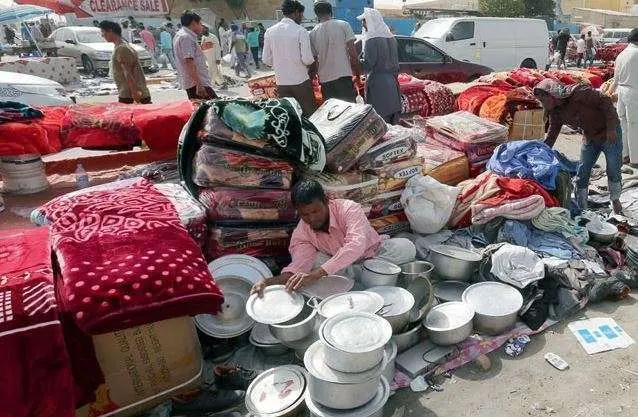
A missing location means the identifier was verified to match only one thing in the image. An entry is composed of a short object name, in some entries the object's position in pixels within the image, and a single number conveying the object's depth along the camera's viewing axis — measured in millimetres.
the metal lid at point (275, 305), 2418
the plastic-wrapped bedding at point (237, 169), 3184
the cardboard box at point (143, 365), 2162
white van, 11758
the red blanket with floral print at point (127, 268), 1991
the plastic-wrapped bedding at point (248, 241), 3236
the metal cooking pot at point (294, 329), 2375
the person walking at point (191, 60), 5336
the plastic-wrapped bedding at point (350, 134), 3490
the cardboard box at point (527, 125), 5895
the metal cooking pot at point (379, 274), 2807
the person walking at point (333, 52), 5219
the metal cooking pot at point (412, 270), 2959
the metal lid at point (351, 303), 2383
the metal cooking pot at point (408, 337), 2566
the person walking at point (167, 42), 16016
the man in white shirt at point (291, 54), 5043
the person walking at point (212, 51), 11273
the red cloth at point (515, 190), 3637
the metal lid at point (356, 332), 1989
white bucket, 4488
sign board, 26312
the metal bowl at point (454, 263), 3091
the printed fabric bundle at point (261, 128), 3104
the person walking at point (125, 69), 5355
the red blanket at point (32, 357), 1834
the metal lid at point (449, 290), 3055
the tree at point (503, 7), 30859
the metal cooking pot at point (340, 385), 2020
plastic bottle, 4741
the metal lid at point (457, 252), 3086
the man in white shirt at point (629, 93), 5324
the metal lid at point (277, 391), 2198
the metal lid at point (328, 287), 2656
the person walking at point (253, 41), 17062
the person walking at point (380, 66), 5289
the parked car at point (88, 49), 16156
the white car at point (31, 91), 7203
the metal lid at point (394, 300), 2477
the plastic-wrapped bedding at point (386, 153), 3596
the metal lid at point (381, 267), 2823
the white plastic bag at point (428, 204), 3557
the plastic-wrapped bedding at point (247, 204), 3234
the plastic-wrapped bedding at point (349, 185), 3432
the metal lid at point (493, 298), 2773
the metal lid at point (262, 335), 2598
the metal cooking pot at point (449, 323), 2604
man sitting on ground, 2701
